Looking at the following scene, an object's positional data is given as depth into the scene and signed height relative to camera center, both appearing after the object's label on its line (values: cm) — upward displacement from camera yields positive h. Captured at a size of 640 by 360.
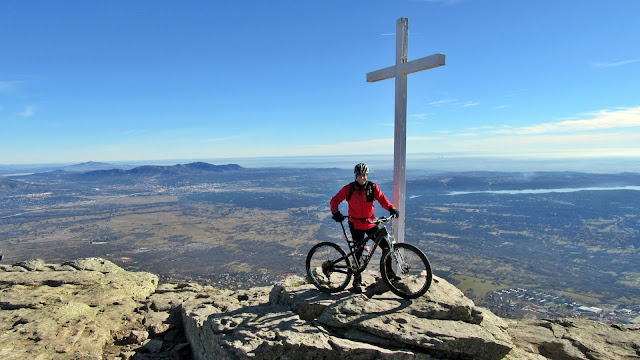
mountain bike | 675 -216
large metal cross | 842 +129
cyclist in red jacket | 700 -75
